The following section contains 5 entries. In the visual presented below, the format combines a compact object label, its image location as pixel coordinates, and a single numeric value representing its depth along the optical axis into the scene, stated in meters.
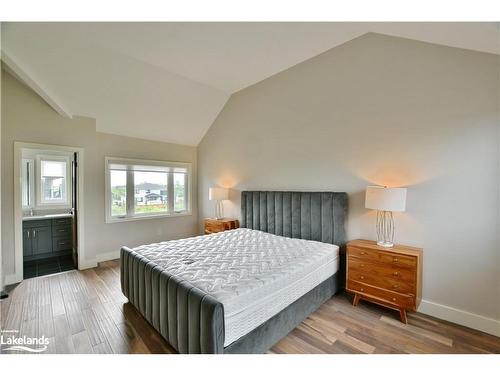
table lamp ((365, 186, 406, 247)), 2.23
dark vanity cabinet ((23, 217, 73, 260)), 3.87
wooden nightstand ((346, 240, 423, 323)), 2.12
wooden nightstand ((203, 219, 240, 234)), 4.18
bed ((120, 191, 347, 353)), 1.48
